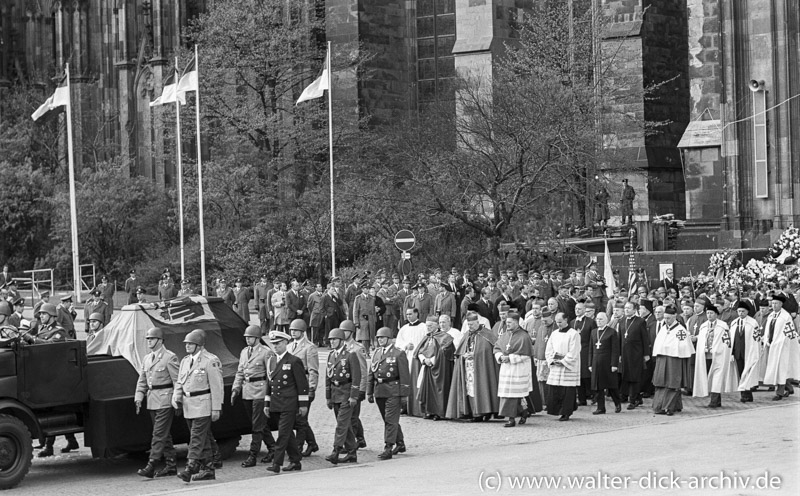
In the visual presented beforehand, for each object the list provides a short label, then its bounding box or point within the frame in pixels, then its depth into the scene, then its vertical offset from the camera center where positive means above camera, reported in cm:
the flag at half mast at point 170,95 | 3956 +462
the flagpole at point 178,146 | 3925 +302
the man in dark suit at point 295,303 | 3159 -143
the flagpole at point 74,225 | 3591 +68
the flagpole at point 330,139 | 3459 +156
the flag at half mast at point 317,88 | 3747 +449
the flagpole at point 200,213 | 3666 +95
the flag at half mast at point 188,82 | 3894 +490
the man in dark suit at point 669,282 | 2997 -111
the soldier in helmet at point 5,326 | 1487 -91
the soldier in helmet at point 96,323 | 1873 -108
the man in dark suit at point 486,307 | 2656 -139
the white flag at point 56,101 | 3762 +431
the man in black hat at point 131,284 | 3798 -109
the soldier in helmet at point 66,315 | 2355 -124
